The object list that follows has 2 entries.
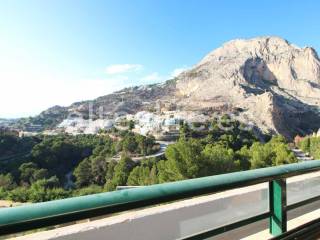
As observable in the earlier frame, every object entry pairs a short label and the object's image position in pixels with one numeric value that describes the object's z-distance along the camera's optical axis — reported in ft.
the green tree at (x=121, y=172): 101.50
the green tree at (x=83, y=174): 122.09
